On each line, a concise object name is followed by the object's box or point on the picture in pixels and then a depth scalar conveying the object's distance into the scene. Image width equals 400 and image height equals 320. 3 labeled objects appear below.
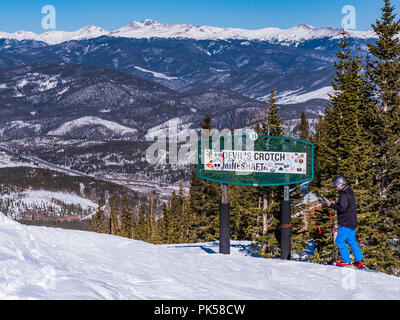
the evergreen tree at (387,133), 26.38
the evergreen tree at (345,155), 25.52
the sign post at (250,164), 15.48
